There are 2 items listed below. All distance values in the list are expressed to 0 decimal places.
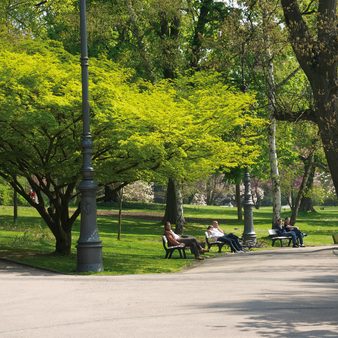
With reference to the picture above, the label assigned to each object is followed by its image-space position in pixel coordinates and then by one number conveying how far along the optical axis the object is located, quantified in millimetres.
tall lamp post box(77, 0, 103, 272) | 18766
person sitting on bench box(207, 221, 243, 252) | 27531
